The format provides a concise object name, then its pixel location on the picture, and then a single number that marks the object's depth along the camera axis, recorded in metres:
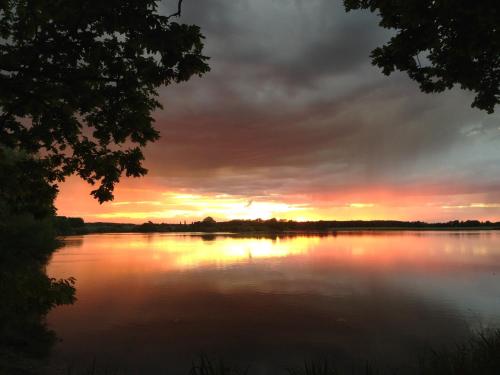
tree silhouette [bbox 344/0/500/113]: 9.05
